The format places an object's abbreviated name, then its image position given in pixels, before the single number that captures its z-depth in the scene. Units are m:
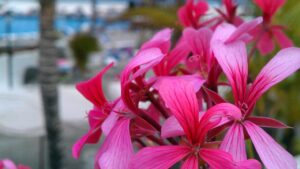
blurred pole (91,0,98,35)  7.92
